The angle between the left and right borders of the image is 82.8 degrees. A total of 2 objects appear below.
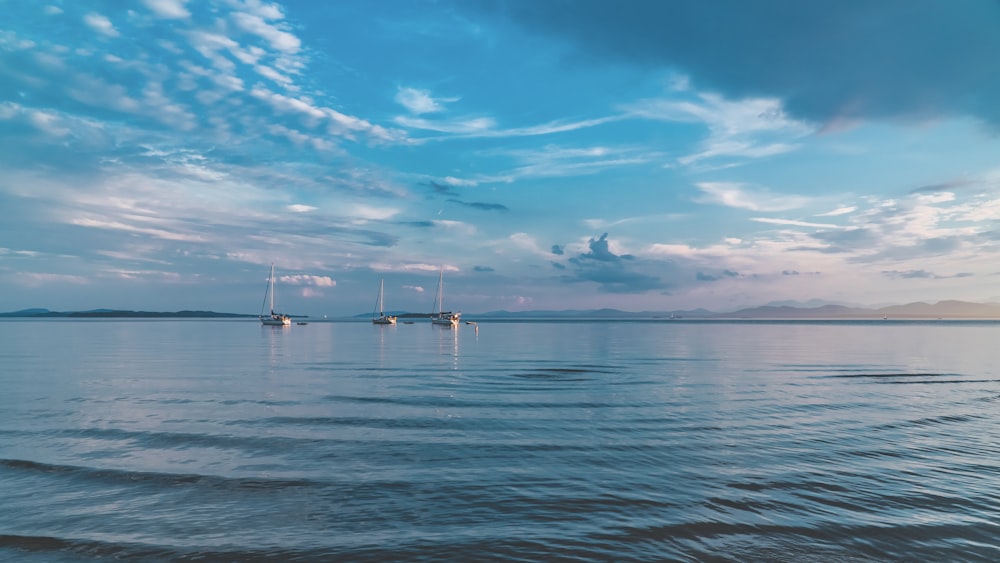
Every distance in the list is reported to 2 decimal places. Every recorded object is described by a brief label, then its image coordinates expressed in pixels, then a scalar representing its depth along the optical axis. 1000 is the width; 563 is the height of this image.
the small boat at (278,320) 194.10
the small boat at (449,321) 193.27
